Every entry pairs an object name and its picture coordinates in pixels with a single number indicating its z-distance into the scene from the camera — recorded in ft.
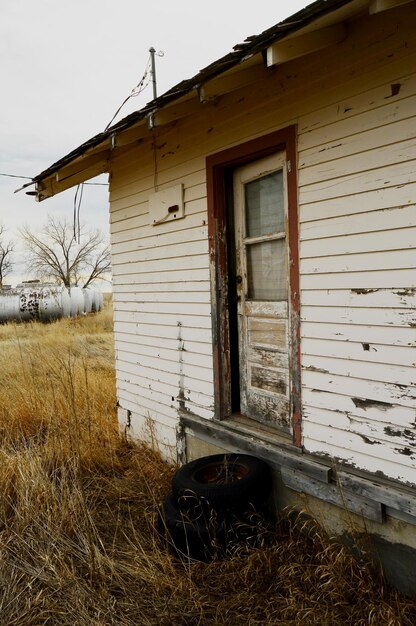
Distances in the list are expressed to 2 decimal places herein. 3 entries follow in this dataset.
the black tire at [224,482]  10.52
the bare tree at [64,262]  134.72
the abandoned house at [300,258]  8.79
